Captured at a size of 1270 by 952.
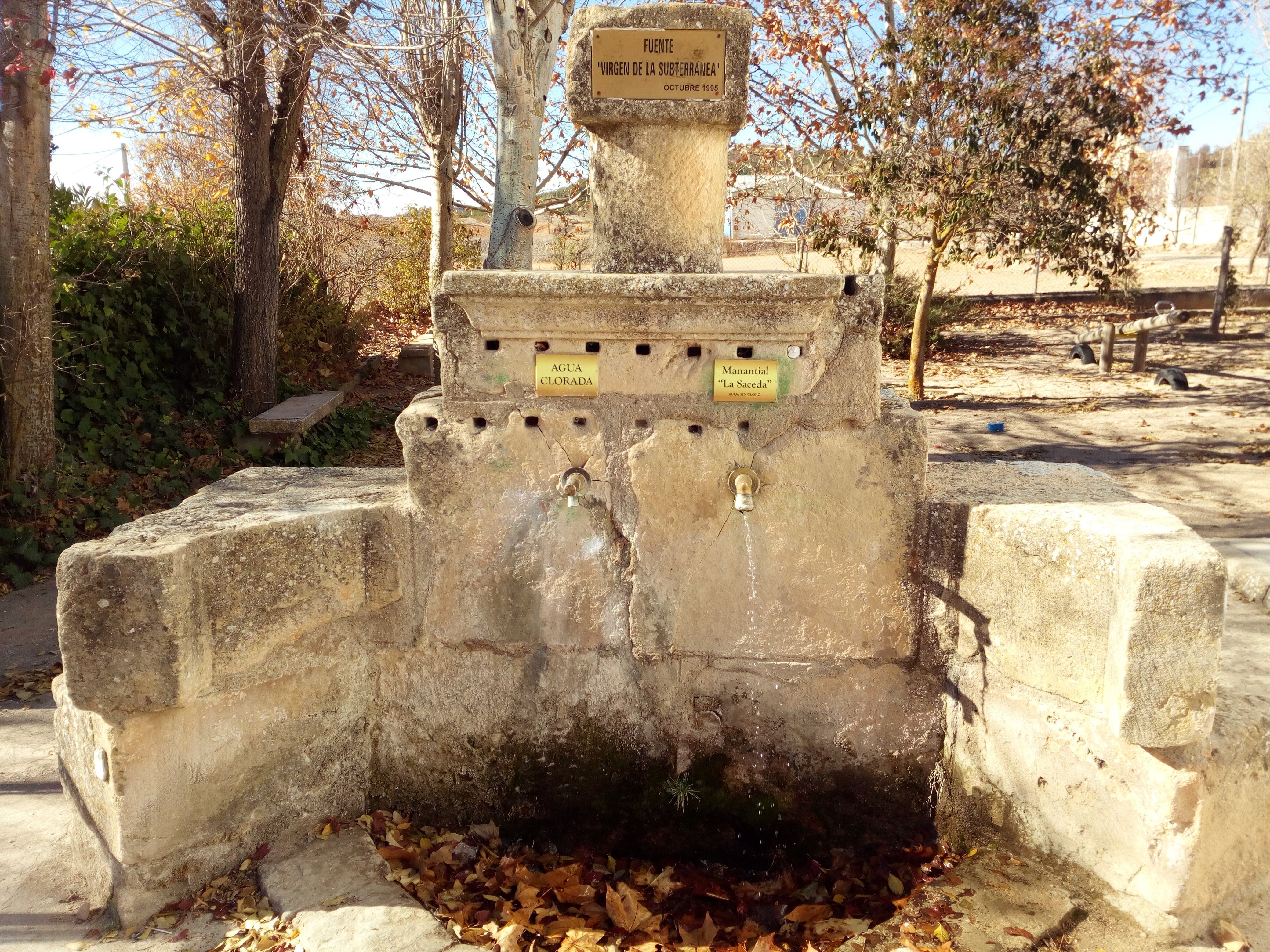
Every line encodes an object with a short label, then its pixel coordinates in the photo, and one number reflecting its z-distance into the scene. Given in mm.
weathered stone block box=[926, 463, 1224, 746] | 2160
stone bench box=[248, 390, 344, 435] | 7324
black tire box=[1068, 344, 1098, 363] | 12781
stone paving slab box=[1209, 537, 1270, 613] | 3535
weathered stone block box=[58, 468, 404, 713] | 2266
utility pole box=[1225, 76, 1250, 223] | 29625
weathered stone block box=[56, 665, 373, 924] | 2377
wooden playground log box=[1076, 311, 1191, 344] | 11156
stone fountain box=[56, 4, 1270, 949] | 2336
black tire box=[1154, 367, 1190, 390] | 11047
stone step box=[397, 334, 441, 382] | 11023
